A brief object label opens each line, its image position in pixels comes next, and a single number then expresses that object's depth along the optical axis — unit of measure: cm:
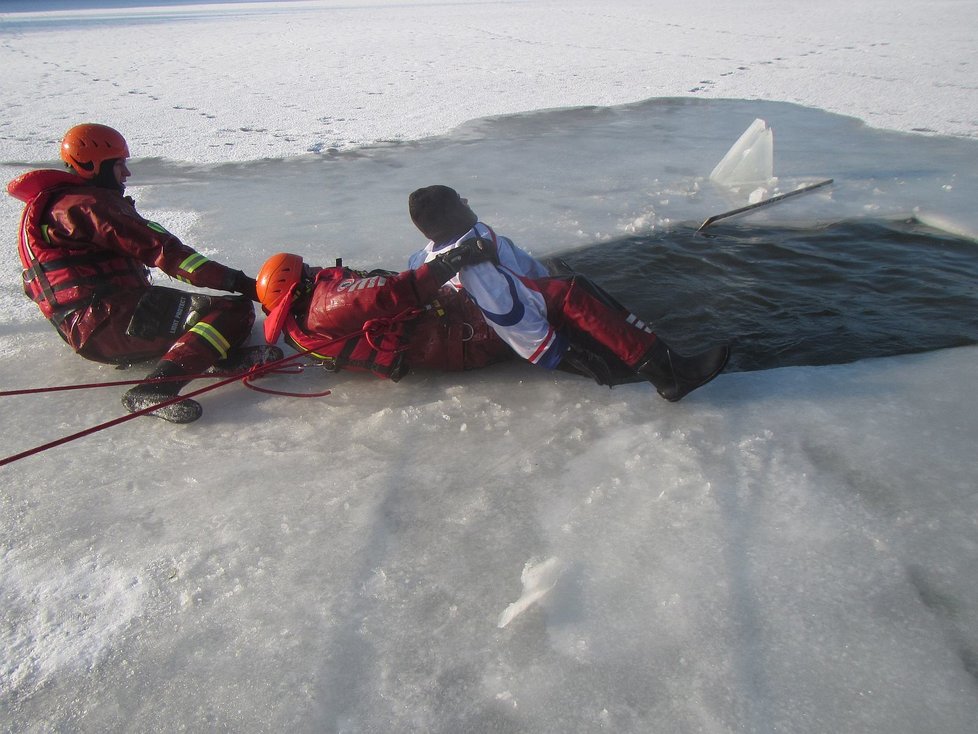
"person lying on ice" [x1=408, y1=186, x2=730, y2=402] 247
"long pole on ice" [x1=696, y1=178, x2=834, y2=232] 432
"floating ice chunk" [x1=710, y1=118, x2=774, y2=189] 493
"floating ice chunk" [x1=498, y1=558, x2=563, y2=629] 169
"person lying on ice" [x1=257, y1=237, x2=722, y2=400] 249
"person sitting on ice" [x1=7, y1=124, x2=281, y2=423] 270
